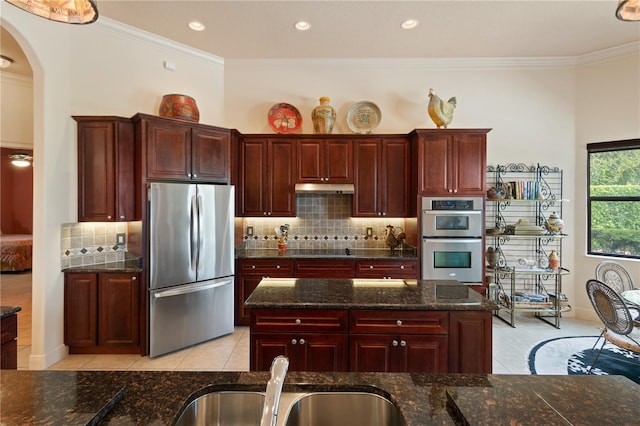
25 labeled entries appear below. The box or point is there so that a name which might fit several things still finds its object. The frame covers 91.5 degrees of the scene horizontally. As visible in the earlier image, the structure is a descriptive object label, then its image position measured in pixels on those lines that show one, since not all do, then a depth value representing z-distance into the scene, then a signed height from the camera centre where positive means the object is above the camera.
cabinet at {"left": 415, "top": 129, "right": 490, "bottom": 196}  3.91 +0.62
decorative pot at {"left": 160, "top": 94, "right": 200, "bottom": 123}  3.69 +1.23
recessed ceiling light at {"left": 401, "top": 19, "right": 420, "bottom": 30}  3.51 +2.14
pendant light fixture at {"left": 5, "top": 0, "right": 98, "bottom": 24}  1.34 +0.90
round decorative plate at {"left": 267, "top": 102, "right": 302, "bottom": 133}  4.42 +1.31
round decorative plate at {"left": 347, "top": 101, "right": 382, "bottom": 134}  4.41 +1.34
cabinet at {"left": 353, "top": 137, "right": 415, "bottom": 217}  4.18 +0.48
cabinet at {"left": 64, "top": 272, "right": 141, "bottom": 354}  3.24 -1.07
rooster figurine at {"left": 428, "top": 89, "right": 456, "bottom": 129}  4.05 +1.31
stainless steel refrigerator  3.24 -0.60
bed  6.65 -0.95
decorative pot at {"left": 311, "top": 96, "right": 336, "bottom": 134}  4.23 +1.28
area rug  3.00 -1.52
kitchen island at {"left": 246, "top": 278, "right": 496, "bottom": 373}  1.97 -0.80
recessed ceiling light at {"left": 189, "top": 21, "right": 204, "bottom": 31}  3.58 +2.15
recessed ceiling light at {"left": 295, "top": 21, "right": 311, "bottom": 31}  3.57 +2.15
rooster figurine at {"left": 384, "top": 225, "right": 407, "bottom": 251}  4.22 -0.38
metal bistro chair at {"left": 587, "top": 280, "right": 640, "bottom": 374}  2.51 -0.86
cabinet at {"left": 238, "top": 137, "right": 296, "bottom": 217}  4.19 +0.46
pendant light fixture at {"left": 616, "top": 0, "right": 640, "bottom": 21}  1.66 +1.11
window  4.09 +0.18
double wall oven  3.86 -0.34
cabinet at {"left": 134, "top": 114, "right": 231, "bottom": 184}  3.32 +0.69
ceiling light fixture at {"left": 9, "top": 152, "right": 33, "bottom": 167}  6.45 +1.09
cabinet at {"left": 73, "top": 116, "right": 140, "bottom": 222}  3.31 +0.45
